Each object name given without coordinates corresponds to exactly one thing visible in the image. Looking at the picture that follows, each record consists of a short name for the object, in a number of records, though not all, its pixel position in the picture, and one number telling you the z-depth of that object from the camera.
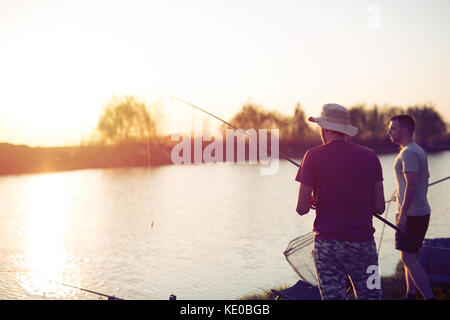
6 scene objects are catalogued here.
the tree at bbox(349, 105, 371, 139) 72.62
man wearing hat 2.78
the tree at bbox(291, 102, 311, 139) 59.88
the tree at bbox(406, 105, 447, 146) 54.12
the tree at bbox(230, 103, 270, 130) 67.06
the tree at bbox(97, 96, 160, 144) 35.96
